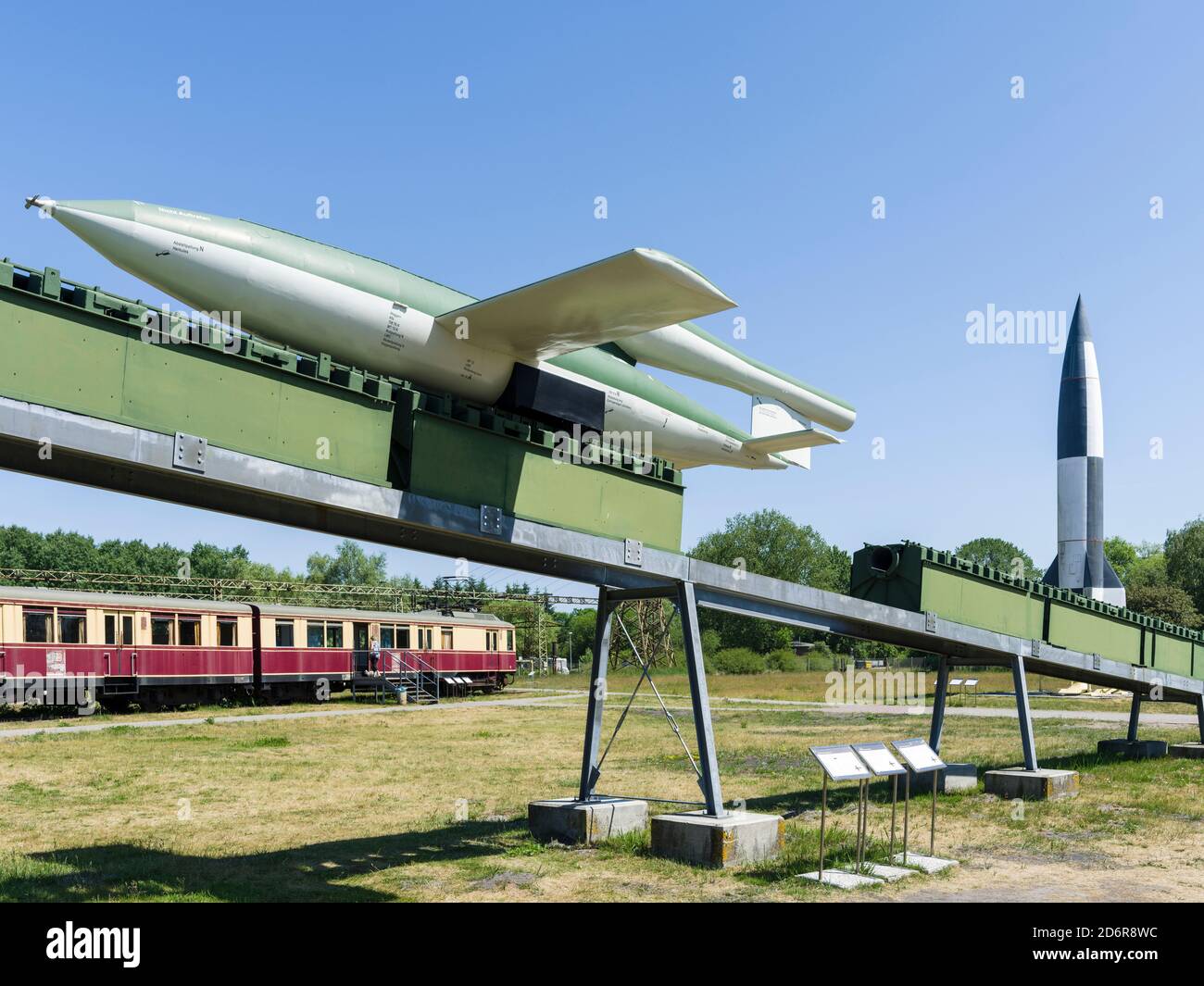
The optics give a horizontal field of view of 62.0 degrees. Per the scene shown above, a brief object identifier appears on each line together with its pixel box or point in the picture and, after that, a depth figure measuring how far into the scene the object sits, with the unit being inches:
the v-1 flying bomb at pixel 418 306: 370.6
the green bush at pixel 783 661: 3043.8
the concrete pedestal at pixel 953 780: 685.9
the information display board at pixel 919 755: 458.6
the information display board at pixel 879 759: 418.9
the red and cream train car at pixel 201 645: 1103.0
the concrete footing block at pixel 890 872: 424.5
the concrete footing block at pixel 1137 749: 897.5
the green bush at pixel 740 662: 3112.7
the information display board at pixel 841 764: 398.9
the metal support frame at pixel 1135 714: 901.1
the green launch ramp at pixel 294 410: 295.0
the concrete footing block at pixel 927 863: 447.3
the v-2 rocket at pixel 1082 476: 1636.3
